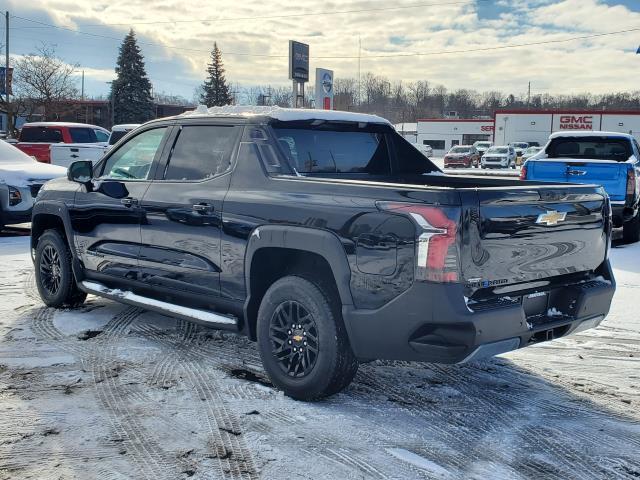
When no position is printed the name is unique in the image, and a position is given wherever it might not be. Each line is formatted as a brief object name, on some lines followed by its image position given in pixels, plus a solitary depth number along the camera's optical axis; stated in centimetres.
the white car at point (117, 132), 1942
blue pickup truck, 1020
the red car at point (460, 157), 4750
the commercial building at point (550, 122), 6241
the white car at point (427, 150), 6169
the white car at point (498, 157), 4541
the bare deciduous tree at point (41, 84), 4381
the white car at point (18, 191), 1055
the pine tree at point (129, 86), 6438
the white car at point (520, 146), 5678
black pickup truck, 348
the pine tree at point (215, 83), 7369
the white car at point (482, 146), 5698
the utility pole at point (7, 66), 3962
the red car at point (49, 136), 1939
